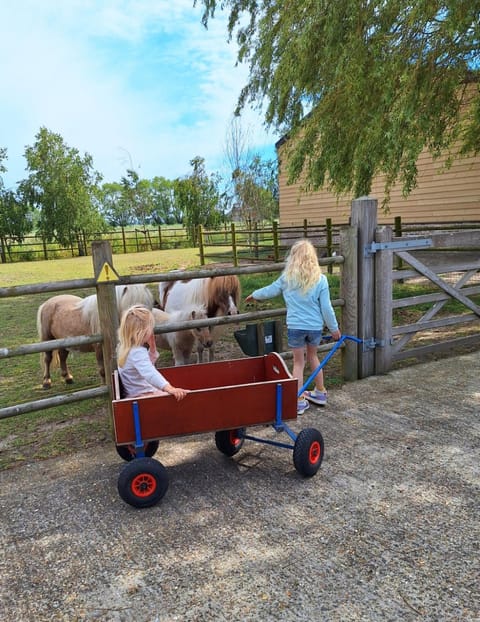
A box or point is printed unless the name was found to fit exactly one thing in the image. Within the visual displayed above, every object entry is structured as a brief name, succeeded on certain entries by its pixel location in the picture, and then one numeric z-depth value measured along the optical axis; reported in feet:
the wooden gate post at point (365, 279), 14.66
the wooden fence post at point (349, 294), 14.73
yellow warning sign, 11.06
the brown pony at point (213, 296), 15.85
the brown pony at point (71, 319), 15.87
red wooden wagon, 8.43
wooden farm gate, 14.82
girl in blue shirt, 11.98
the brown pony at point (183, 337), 15.46
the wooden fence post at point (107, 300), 11.06
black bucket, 13.88
